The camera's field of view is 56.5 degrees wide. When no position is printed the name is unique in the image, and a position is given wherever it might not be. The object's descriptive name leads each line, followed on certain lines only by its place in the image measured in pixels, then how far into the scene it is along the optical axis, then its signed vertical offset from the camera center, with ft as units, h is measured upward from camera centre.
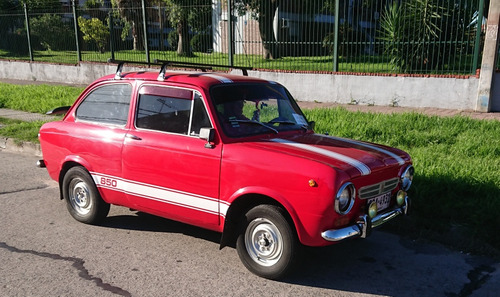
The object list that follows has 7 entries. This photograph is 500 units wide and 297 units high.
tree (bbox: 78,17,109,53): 57.88 +1.77
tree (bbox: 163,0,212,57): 48.08 +2.69
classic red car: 11.88 -3.38
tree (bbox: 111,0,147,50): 54.80 +2.69
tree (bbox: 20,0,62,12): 61.15 +5.02
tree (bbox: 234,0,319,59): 40.83 +2.90
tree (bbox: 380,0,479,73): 34.45 +0.96
